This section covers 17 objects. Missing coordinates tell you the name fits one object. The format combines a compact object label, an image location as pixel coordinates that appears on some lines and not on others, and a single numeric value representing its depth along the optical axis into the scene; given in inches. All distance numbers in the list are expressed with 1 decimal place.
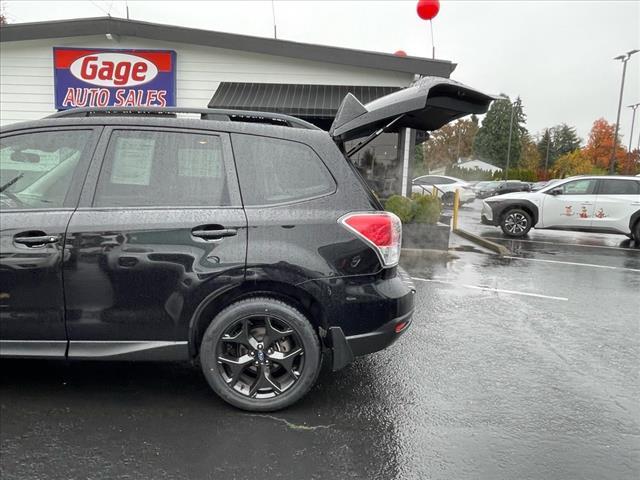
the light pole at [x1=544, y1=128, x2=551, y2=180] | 2786.7
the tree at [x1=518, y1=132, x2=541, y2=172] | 3105.3
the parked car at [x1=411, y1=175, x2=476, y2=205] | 964.0
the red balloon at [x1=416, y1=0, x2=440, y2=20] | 444.5
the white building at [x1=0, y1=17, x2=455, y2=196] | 421.7
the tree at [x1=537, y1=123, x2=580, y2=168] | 3117.6
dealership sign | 434.6
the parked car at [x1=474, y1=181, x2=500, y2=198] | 1348.7
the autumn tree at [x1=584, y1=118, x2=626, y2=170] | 2276.5
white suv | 453.4
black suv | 110.6
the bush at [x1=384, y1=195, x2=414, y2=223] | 370.0
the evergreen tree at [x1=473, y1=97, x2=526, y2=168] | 3346.5
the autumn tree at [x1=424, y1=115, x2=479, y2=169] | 3292.3
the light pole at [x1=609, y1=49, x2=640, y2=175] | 1225.8
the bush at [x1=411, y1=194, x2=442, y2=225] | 373.7
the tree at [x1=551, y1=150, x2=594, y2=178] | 2175.2
